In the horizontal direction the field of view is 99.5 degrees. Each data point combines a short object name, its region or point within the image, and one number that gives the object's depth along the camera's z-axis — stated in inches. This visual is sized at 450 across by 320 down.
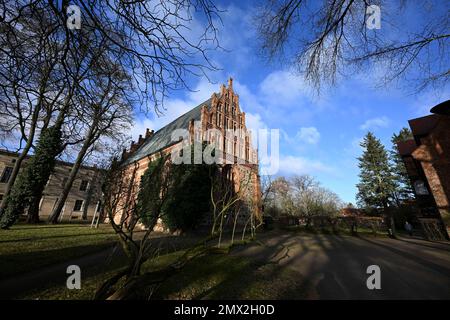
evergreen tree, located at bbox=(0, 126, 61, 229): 567.8
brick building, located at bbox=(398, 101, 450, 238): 525.0
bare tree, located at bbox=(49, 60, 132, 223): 128.4
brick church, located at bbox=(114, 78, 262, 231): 831.7
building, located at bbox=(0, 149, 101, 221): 1045.2
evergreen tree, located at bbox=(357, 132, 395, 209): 1332.8
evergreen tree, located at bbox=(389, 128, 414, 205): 1326.3
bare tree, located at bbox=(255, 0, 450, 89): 137.2
